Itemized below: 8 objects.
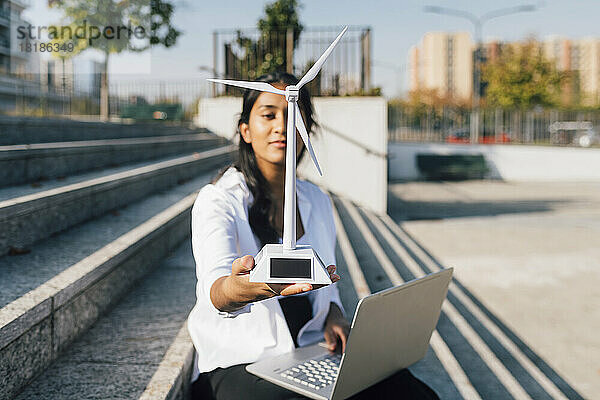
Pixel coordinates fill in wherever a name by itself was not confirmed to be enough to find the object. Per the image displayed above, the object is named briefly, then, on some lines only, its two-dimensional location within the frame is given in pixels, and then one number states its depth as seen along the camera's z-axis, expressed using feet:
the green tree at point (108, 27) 39.64
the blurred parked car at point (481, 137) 82.85
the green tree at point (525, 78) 104.22
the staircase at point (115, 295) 6.78
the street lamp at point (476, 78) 81.00
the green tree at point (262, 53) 41.45
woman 6.01
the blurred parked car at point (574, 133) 83.10
